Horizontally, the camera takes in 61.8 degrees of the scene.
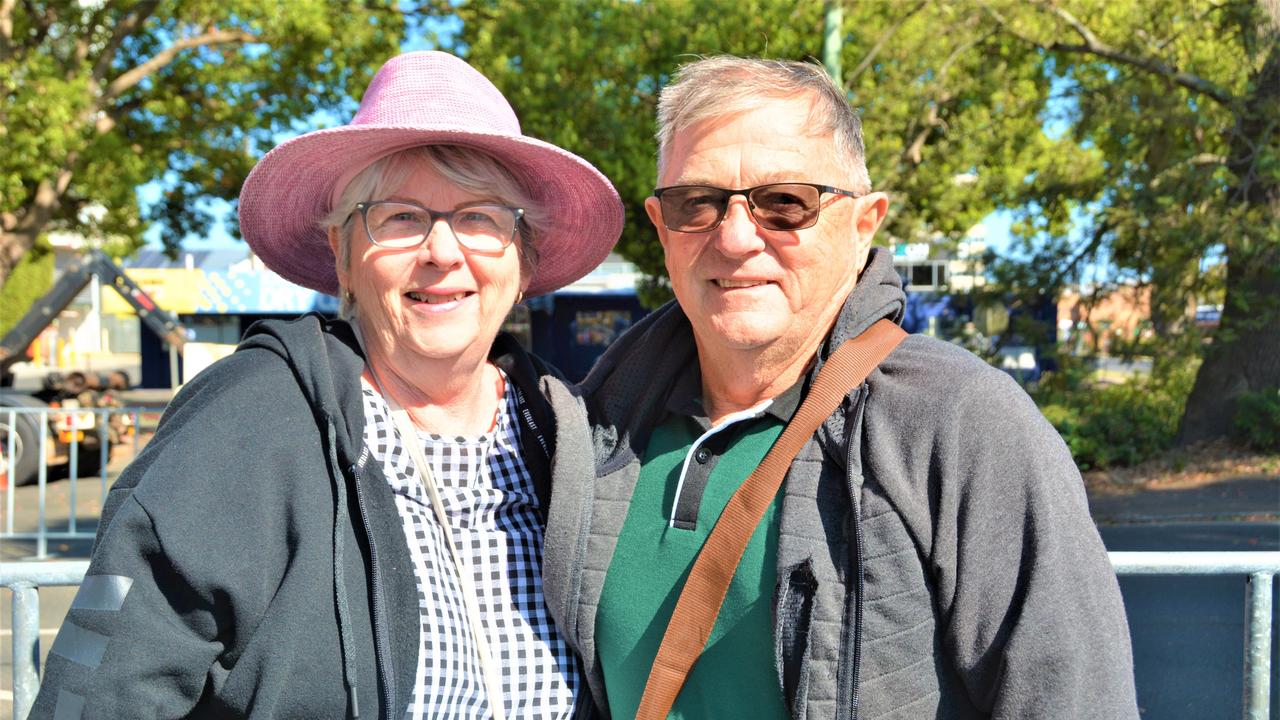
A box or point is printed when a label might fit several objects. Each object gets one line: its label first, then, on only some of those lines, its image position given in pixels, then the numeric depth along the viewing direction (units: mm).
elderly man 1532
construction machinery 13289
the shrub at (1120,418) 12172
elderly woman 1570
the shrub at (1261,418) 11695
